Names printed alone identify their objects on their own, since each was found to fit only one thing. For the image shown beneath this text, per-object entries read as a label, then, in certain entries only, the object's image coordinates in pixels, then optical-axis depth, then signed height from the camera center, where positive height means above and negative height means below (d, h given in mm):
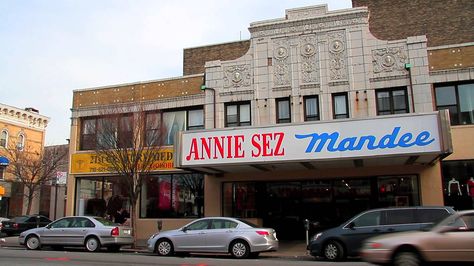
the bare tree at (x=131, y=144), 21828 +3435
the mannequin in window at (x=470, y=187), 20312 +1104
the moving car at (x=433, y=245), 10031 -664
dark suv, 15062 -393
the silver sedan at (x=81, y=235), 19094 -657
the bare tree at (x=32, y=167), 43750 +4827
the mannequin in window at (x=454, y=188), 20531 +1082
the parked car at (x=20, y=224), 32250 -300
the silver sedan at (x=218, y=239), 16281 -768
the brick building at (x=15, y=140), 44875 +7945
